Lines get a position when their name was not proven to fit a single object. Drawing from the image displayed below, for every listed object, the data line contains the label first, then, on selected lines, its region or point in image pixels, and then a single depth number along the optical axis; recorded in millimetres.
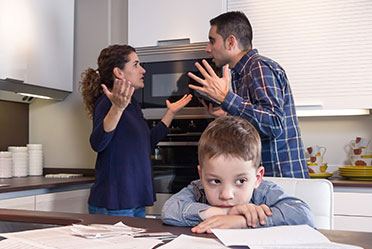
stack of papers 919
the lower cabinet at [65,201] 2475
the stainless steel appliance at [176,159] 2758
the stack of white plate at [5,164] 2885
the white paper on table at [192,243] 809
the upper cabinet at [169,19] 2756
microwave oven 2773
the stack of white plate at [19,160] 2988
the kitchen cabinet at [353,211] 2389
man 1658
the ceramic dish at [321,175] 2727
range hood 2725
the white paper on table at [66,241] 823
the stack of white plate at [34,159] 3145
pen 951
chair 1264
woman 2148
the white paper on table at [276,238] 797
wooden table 973
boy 1044
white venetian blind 2607
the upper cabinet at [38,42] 2660
